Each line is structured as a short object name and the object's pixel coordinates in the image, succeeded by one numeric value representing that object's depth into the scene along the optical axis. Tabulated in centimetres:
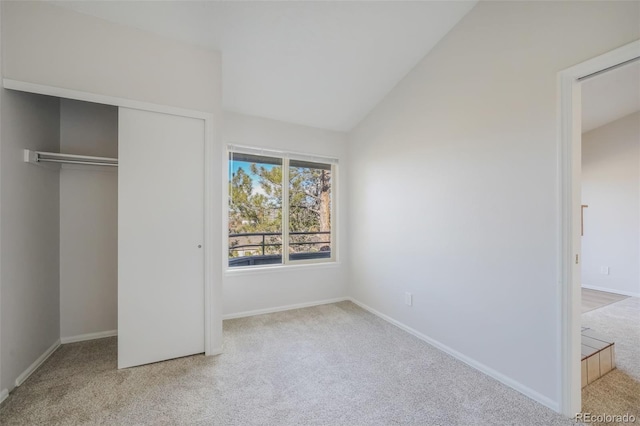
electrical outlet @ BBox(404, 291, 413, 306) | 280
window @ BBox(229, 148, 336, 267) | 332
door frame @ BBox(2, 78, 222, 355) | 233
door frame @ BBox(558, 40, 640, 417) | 161
